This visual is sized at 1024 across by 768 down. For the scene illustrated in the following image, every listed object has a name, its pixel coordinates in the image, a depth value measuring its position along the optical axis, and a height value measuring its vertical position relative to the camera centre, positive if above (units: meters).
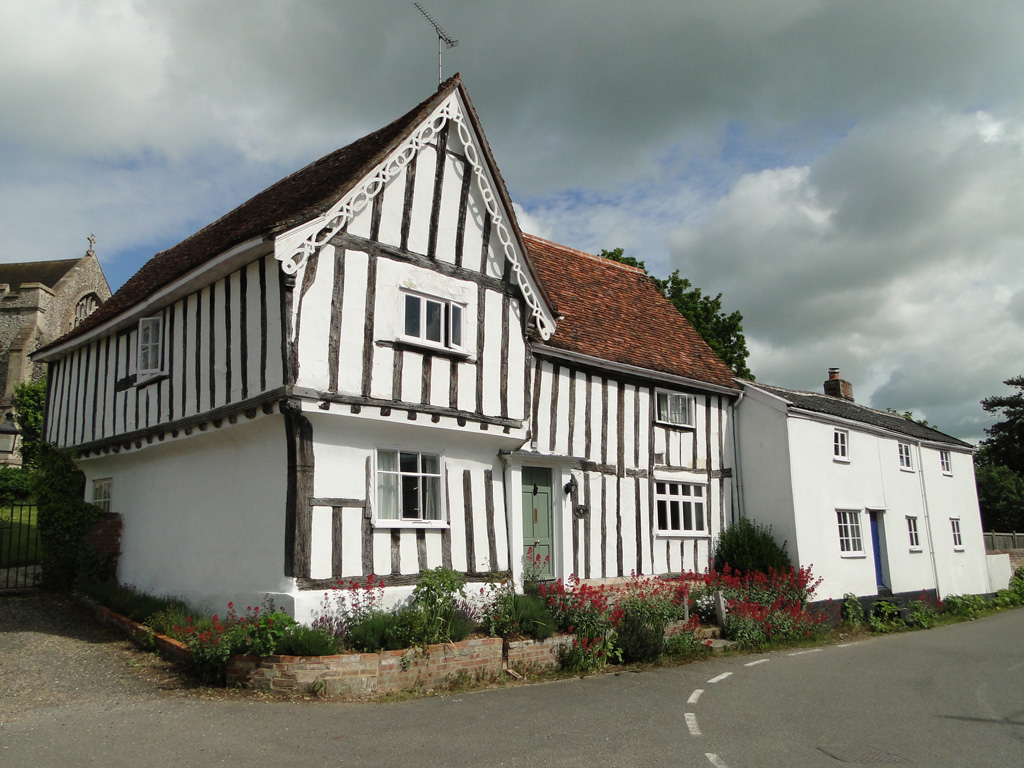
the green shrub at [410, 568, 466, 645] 9.76 -0.79
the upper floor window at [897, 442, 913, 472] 20.83 +1.91
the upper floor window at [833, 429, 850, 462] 18.27 +1.99
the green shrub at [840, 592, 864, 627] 16.81 -1.74
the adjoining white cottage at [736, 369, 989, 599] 16.88 +0.81
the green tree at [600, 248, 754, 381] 28.27 +7.45
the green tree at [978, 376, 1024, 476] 39.69 +4.72
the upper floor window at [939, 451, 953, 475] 22.81 +1.88
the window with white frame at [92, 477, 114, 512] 14.80 +1.09
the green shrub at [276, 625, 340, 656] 8.78 -1.11
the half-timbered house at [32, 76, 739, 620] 10.16 +2.17
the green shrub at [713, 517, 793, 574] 15.89 -0.38
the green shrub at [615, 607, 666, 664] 11.53 -1.51
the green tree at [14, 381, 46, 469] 31.17 +5.62
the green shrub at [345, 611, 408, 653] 9.34 -1.11
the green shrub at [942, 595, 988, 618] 20.17 -2.05
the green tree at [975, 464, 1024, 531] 33.59 +1.16
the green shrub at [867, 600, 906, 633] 17.36 -1.90
